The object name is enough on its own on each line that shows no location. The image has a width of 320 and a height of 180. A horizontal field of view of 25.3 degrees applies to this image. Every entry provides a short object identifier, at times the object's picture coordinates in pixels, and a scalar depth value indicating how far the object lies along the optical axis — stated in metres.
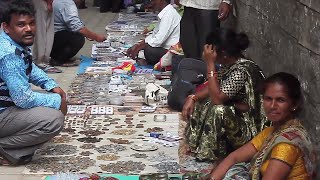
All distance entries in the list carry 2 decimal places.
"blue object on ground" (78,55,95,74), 9.03
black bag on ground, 6.76
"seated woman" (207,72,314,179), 3.72
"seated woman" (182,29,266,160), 5.10
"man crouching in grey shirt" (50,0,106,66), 9.20
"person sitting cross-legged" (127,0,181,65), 8.64
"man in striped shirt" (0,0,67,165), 5.12
